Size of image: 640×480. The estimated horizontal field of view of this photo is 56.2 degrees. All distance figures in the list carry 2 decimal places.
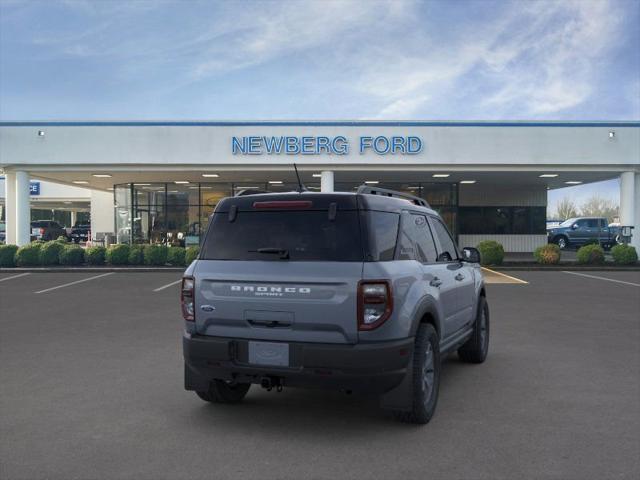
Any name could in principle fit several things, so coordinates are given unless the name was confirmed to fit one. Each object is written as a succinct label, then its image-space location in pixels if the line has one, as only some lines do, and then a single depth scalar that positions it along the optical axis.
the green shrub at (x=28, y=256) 21.11
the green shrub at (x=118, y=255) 21.33
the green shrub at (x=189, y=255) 20.84
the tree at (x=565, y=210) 112.49
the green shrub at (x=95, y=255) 21.41
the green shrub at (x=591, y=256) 21.64
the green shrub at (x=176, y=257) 21.33
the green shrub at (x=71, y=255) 21.28
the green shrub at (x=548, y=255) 21.34
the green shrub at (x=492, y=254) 21.41
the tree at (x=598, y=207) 107.44
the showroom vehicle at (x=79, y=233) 45.38
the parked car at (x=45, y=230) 42.23
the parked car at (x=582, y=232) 33.50
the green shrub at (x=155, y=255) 21.28
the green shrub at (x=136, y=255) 21.42
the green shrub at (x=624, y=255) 21.47
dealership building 22.05
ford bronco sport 4.41
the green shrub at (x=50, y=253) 21.31
